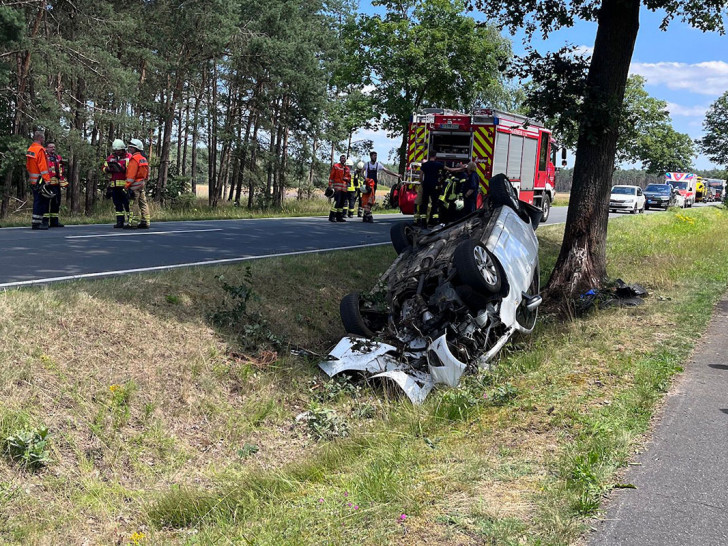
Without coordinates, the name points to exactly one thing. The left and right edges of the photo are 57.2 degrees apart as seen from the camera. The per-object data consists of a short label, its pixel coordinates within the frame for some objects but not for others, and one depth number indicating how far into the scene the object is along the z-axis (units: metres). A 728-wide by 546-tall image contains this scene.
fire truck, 17.08
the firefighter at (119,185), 13.16
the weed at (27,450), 4.59
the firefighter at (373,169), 18.52
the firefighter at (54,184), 12.57
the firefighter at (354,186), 17.78
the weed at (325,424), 5.89
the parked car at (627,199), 33.47
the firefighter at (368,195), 18.02
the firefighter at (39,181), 12.16
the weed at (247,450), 5.53
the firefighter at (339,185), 17.61
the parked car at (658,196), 38.71
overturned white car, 6.14
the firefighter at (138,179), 12.95
